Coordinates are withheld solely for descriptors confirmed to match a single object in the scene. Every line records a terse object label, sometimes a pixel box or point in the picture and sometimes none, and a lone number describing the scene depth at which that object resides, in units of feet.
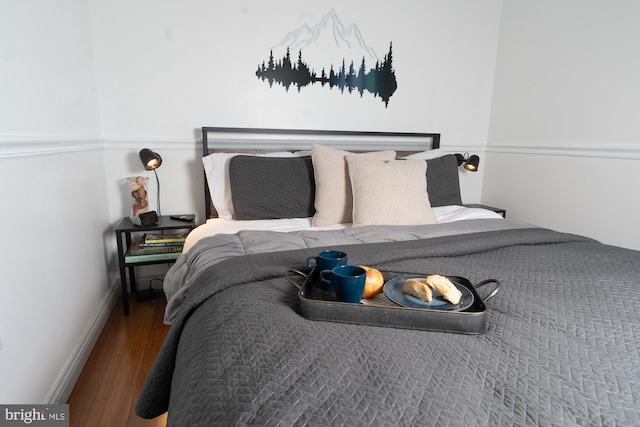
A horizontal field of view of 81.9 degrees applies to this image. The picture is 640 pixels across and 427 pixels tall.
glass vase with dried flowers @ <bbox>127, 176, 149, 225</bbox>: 7.01
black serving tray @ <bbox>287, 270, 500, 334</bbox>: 2.70
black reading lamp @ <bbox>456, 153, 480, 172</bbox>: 8.86
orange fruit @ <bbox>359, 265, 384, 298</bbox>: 3.13
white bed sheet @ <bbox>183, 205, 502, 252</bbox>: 5.98
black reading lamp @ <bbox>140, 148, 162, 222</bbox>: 6.85
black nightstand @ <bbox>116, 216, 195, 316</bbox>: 6.75
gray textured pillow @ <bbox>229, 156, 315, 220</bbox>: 6.61
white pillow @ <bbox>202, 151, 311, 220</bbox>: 6.99
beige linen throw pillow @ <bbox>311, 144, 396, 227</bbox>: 6.50
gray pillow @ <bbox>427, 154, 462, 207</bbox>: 7.61
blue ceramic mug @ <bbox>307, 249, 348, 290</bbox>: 3.39
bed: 1.97
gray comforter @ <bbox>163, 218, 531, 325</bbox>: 4.41
